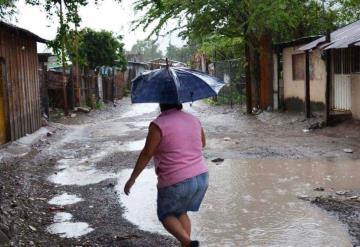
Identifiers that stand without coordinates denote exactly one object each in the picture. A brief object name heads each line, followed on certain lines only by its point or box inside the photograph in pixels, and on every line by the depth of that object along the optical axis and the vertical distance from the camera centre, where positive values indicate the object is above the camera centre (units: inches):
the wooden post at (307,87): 625.0 -9.4
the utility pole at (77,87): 944.5 +2.8
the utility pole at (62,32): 270.3 +30.0
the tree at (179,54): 2746.6 +177.1
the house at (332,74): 549.3 +5.0
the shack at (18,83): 492.7 +8.3
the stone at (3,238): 191.9 -55.1
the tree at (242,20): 710.5 +91.5
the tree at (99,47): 1124.5 +89.8
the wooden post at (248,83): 815.1 -2.1
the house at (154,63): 2323.6 +106.2
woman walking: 150.3 -23.8
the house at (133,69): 1852.9 +72.9
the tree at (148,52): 4087.4 +280.4
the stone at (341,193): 266.7 -60.1
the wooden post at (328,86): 553.6 -8.3
